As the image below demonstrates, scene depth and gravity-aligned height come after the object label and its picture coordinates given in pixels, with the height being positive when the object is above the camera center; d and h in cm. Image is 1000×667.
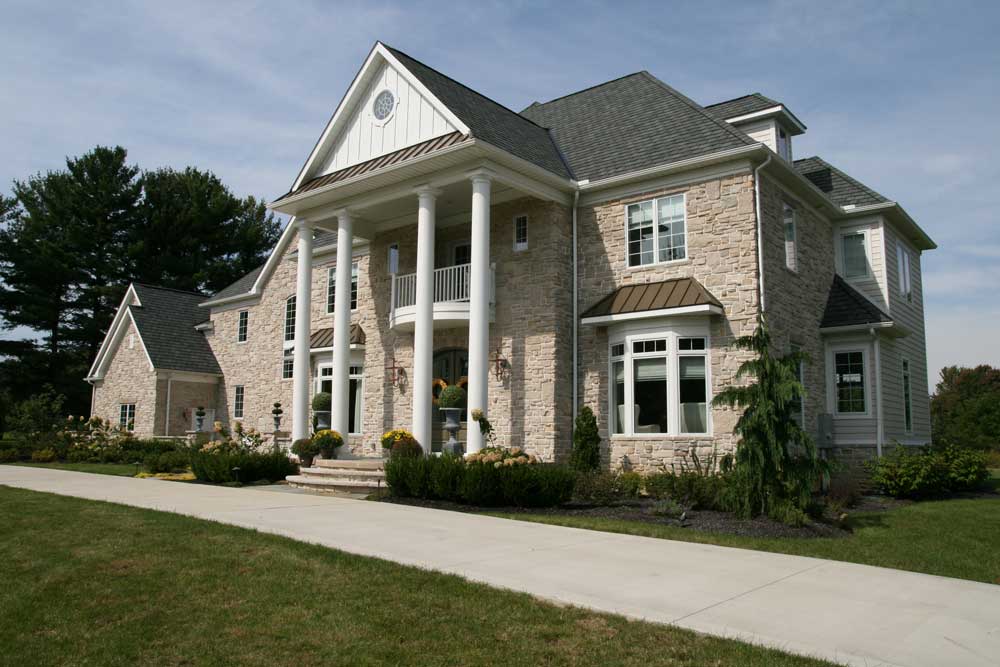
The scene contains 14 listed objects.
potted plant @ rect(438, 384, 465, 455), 1631 +12
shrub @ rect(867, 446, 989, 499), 1450 -124
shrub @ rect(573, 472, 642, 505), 1312 -136
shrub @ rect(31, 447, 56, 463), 2531 -148
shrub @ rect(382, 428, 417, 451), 1579 -55
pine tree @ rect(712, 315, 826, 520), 1062 -52
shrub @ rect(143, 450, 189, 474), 1897 -129
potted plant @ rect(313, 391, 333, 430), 1952 +10
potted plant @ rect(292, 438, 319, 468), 1755 -91
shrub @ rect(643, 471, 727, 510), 1191 -126
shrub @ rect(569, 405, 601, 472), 1596 -70
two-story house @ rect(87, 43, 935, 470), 1563 +339
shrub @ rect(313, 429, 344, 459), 1728 -72
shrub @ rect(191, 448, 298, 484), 1666 -123
